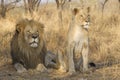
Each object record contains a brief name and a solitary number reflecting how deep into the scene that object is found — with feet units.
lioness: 37.32
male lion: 38.37
